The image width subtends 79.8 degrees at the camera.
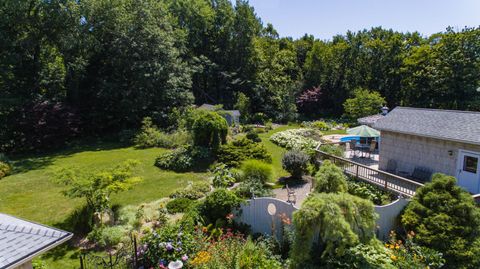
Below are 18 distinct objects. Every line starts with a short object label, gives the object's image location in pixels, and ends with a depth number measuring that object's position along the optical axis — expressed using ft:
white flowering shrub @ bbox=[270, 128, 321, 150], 69.72
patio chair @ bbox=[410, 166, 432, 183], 41.17
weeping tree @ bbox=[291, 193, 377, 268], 20.51
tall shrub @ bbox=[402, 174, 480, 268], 25.40
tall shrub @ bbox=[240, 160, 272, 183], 43.83
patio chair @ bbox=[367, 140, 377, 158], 58.59
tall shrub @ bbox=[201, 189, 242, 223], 29.68
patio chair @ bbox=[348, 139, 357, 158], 62.16
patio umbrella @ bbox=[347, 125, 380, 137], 53.11
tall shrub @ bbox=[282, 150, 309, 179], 46.68
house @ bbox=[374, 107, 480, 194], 36.99
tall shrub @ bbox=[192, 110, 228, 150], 57.31
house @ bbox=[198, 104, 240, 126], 86.01
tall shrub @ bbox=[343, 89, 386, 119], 96.48
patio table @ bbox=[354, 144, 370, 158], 58.11
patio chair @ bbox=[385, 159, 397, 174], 46.39
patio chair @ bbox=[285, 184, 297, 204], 37.22
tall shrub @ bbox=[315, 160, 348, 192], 26.03
